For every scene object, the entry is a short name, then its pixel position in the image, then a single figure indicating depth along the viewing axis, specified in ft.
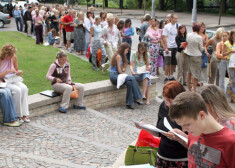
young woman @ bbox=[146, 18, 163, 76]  41.32
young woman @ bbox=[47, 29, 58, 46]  61.31
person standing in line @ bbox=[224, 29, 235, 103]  33.45
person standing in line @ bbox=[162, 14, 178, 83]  39.17
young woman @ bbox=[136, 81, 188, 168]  13.53
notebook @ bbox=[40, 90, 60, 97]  27.48
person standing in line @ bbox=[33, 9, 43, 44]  60.90
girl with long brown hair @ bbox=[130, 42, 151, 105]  33.01
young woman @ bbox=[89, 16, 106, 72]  41.78
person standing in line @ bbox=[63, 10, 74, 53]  55.26
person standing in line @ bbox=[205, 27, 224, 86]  35.98
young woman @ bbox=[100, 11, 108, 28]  48.62
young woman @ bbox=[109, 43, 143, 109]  31.55
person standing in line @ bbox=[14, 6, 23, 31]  84.70
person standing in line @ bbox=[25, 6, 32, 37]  74.43
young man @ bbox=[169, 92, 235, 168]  9.02
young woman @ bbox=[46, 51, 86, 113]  27.32
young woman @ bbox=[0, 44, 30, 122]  24.62
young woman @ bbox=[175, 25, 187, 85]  37.14
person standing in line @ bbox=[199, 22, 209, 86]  36.55
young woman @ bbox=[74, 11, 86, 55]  53.11
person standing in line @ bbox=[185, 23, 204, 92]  34.60
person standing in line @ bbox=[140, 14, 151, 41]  45.83
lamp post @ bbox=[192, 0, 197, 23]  100.38
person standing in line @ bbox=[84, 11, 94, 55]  50.26
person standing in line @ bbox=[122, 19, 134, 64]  47.37
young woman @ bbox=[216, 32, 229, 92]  34.30
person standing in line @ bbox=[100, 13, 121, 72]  41.11
